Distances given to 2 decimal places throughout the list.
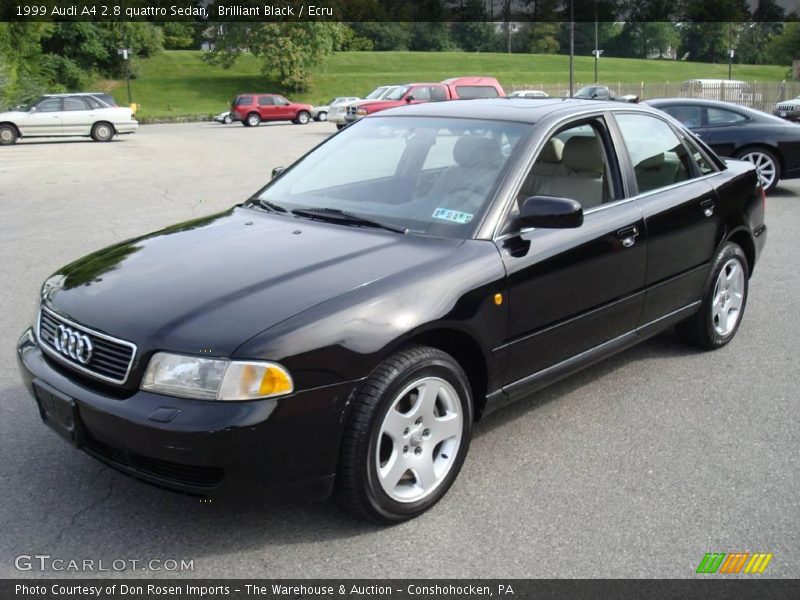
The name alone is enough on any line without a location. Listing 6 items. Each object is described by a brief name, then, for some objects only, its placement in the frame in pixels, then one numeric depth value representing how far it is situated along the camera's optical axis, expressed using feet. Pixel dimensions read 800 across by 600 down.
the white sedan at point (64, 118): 85.97
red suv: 131.03
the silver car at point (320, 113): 144.91
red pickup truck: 86.28
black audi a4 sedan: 9.23
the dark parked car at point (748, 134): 38.88
